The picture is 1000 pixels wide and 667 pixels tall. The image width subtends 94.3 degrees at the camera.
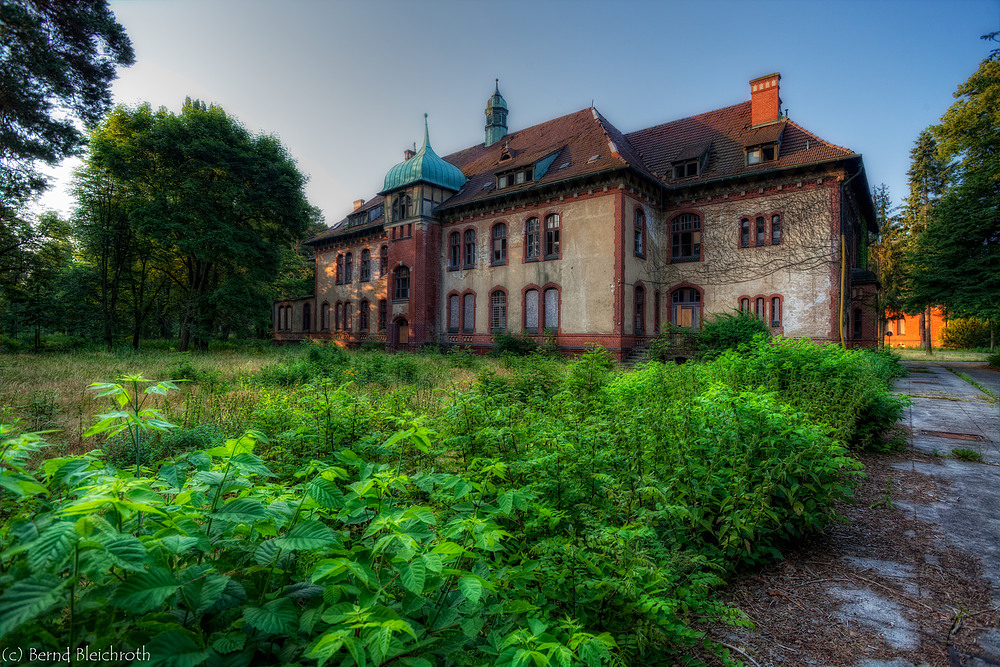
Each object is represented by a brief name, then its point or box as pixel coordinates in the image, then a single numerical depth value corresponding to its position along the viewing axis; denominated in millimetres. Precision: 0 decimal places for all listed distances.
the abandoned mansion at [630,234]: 18734
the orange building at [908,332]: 46709
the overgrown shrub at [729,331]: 15684
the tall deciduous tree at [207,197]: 22172
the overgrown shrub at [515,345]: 21297
